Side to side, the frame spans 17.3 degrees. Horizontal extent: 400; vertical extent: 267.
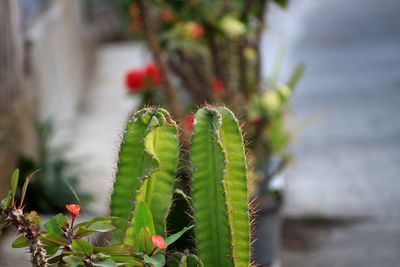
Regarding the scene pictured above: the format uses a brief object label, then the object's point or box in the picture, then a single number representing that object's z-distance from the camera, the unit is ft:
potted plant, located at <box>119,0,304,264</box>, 26.81
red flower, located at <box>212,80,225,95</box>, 28.57
